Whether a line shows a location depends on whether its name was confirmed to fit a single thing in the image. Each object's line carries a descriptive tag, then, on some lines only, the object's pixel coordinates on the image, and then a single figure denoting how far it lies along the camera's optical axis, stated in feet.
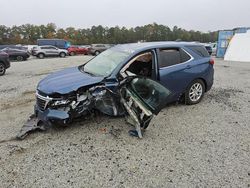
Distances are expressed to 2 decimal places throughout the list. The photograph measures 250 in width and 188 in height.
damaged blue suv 12.61
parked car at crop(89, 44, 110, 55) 98.17
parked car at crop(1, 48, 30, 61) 71.31
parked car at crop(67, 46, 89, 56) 99.35
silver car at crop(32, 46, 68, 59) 82.12
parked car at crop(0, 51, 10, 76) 34.53
